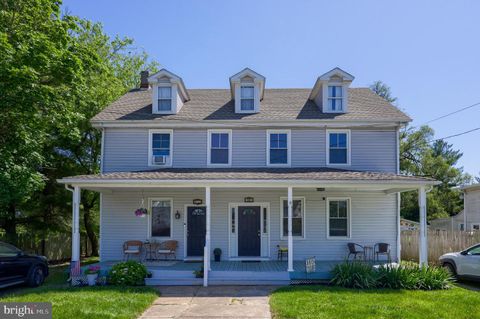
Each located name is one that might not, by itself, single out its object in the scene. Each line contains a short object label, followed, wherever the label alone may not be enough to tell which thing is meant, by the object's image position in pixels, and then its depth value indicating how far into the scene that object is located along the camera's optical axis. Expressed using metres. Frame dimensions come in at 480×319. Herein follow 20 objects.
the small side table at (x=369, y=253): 14.28
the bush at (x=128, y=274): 11.12
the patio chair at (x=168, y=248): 14.05
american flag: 11.35
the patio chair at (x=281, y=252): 14.08
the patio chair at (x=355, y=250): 13.82
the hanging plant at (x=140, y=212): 13.98
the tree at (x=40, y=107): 12.71
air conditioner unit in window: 14.95
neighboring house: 21.61
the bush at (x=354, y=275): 10.58
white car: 11.34
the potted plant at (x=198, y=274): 11.64
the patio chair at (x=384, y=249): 13.77
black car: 10.34
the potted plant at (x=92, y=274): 11.25
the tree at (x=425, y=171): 35.62
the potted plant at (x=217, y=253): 14.28
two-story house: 14.58
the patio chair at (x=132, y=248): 14.02
